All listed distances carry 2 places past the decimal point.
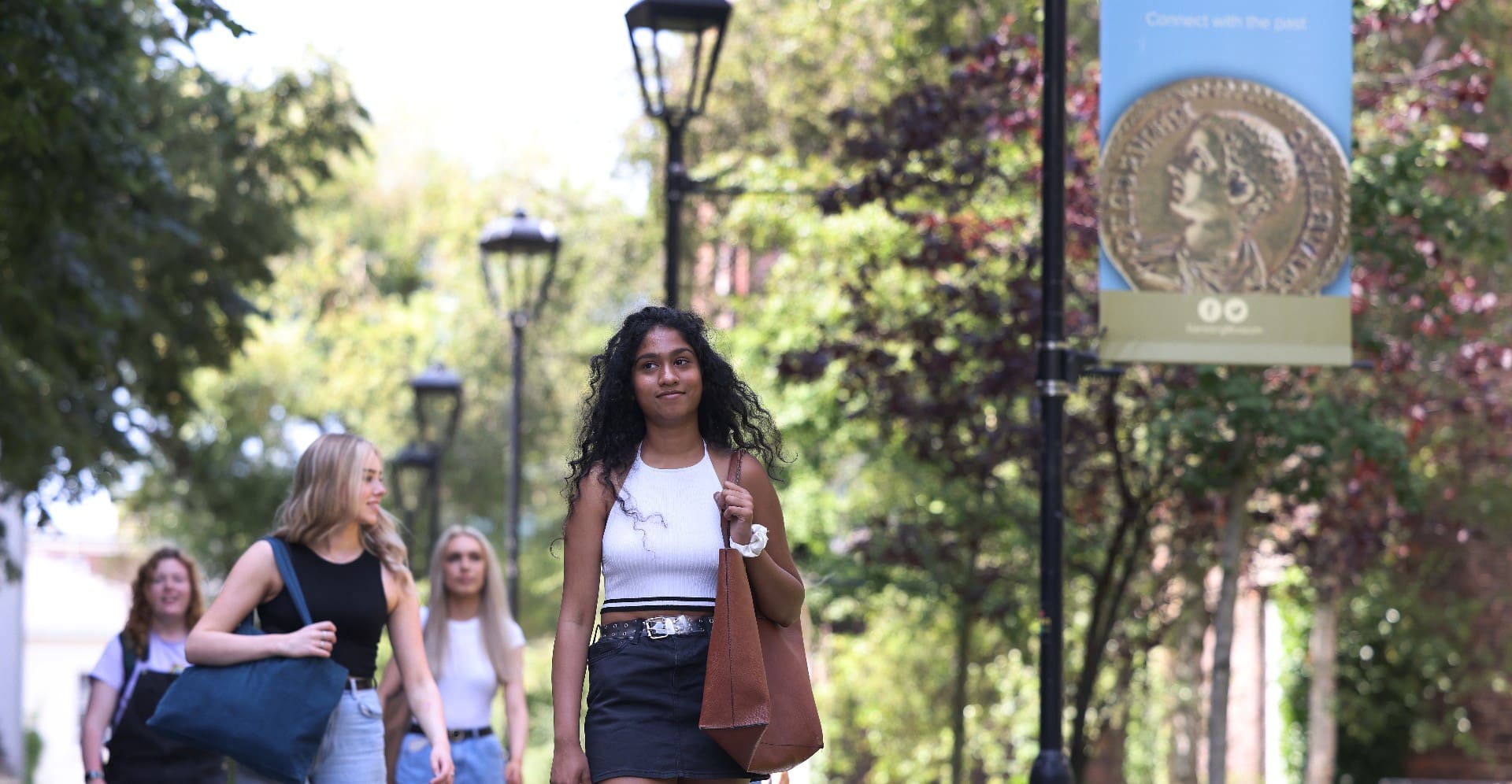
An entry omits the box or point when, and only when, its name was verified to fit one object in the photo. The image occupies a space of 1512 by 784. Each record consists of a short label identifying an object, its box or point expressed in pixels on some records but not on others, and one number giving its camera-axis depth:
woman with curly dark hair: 8.96
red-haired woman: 15.08
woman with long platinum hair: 16.61
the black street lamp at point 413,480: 42.91
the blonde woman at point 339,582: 11.47
